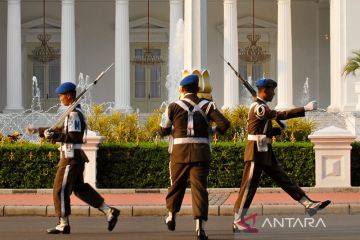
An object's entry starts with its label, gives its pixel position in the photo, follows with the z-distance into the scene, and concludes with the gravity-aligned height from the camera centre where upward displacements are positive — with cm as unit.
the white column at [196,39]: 2220 +193
